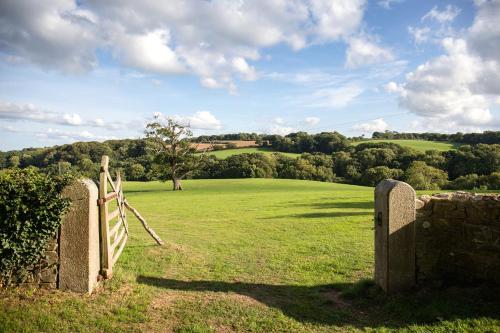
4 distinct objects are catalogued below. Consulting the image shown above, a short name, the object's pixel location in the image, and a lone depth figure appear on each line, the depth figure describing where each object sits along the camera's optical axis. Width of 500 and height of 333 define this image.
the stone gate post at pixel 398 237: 7.77
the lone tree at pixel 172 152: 53.09
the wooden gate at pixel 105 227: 8.12
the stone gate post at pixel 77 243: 7.41
